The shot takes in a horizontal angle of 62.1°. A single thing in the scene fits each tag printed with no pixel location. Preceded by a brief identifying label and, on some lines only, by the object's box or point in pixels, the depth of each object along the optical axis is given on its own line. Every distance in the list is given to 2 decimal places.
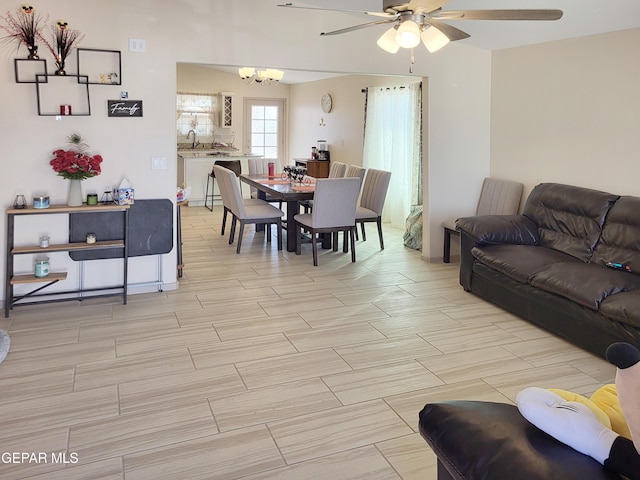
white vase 4.35
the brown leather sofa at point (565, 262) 3.53
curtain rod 7.80
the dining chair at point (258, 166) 8.36
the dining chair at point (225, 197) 6.59
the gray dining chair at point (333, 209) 5.74
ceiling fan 2.84
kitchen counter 9.75
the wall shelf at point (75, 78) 4.20
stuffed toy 1.43
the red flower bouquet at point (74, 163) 4.18
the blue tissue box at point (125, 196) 4.50
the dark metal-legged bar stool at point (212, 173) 9.70
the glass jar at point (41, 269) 4.30
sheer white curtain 7.67
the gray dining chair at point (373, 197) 6.56
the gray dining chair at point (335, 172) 7.24
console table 4.18
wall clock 10.06
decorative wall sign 4.50
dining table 6.07
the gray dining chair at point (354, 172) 7.03
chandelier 7.88
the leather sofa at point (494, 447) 1.46
